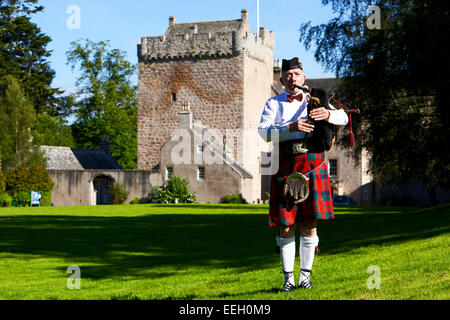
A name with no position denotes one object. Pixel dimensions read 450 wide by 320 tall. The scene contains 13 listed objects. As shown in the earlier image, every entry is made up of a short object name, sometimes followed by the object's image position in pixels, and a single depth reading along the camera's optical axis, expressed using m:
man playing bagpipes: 6.35
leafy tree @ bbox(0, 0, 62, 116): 59.75
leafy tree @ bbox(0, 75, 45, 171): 45.07
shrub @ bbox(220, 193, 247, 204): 47.34
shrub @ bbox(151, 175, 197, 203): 47.62
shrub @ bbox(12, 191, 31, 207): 44.58
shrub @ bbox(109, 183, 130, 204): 48.91
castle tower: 52.69
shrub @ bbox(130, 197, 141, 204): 49.16
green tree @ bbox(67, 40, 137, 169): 66.81
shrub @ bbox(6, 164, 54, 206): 44.41
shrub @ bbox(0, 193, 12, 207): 43.83
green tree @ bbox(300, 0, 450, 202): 19.12
